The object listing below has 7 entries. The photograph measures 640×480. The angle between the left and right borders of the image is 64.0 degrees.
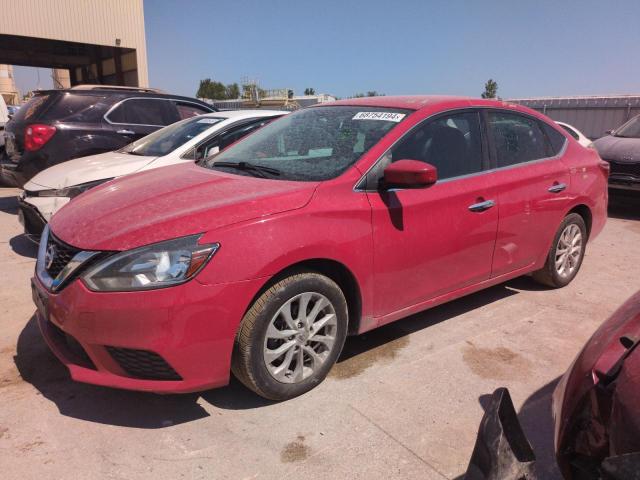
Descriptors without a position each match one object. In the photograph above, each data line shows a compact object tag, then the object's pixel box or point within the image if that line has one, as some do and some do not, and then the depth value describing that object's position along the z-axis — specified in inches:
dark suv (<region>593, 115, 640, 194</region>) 307.9
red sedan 95.0
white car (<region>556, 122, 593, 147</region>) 263.2
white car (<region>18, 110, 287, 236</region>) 194.7
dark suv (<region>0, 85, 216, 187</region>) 247.8
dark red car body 59.9
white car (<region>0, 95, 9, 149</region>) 432.3
